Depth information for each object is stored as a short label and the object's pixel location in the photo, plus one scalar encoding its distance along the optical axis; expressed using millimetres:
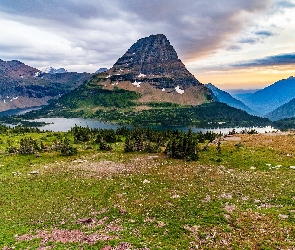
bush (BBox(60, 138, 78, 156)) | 70062
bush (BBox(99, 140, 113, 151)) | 77938
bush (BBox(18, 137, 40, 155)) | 70812
